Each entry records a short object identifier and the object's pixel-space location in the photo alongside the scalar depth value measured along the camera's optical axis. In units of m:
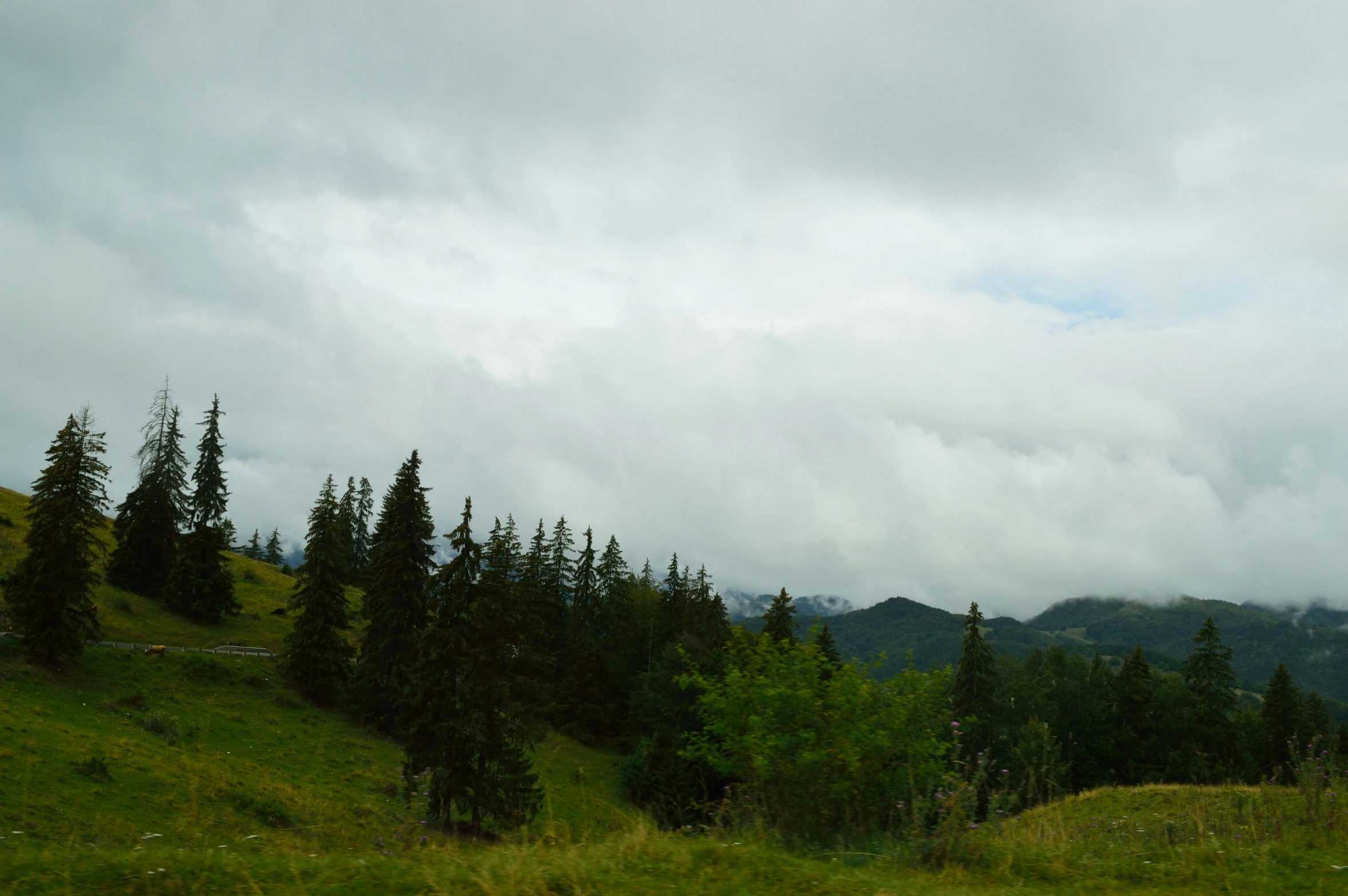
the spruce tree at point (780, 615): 54.44
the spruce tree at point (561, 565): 78.56
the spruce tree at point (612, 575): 80.50
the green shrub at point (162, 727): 35.06
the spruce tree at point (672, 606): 76.75
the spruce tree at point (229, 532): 58.94
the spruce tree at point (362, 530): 93.12
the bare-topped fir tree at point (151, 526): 56.91
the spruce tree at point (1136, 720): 69.25
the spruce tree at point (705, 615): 63.88
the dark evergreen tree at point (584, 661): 68.69
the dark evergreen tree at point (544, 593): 63.83
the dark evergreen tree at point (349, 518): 77.56
